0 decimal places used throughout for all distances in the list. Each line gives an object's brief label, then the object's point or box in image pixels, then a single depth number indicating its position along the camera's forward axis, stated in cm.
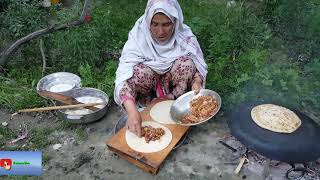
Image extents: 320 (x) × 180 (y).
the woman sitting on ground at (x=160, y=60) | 323
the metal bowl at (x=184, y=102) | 322
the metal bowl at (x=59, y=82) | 389
